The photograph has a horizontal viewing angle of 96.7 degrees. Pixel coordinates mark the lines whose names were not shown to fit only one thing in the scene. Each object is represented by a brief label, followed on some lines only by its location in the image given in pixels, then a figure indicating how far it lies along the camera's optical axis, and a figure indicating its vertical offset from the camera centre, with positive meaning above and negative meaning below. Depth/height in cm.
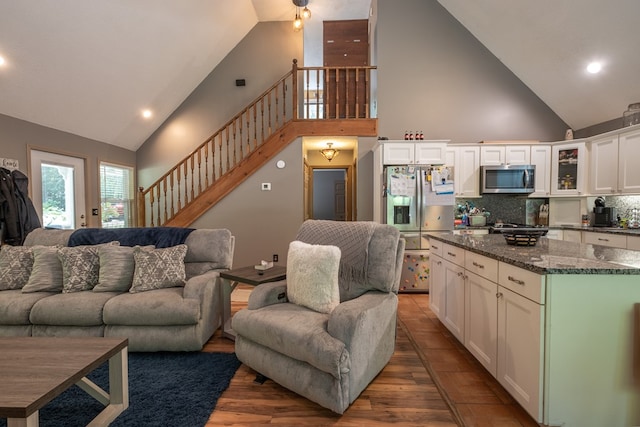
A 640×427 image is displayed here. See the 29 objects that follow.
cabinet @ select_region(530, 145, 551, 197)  416 +59
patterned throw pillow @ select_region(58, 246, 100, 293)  239 -52
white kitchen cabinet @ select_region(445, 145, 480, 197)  423 +59
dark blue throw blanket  271 -28
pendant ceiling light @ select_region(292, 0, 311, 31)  457 +321
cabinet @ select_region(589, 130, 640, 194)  330 +53
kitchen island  143 -69
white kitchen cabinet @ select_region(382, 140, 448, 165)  403 +78
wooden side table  238 -60
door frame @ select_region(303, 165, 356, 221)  580 +49
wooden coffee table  114 -77
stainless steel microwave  411 +41
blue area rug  160 -119
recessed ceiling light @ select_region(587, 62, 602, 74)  343 +171
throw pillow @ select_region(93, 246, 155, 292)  240 -53
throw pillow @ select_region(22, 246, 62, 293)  238 -55
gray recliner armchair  160 -73
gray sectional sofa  222 -73
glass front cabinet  398 +56
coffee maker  377 -12
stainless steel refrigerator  392 -2
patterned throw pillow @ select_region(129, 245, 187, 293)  241 -54
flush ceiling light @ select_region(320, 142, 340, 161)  559 +109
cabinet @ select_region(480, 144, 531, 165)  418 +78
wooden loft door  530 +308
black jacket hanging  316 -1
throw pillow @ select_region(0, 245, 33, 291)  245 -53
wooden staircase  456 +122
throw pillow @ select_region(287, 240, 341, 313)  196 -50
